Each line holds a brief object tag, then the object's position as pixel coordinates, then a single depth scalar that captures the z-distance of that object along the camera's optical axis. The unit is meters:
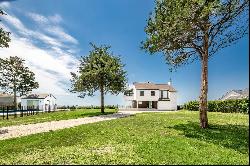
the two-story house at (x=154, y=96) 34.74
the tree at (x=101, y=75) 18.75
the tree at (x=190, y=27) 8.05
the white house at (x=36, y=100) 37.60
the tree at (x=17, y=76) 30.35
